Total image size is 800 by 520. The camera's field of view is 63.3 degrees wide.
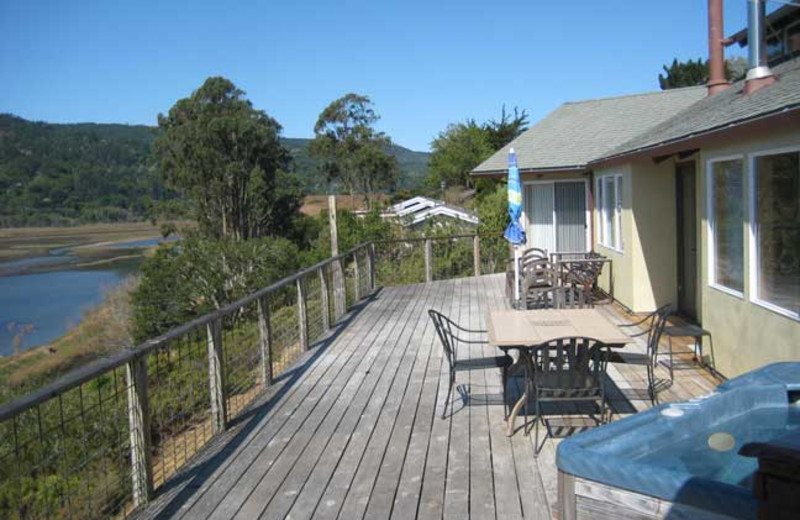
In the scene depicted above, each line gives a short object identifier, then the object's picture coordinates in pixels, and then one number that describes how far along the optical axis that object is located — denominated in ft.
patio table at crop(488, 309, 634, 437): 14.42
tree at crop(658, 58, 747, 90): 108.83
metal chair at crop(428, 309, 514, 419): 15.83
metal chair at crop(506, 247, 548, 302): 31.24
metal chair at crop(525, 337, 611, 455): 13.82
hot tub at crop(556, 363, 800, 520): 7.33
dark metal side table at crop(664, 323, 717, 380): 19.36
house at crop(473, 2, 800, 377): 15.44
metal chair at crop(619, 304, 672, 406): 15.08
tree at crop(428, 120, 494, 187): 138.49
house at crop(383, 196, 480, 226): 67.06
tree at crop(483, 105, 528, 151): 98.21
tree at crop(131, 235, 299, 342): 80.50
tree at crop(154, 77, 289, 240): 122.52
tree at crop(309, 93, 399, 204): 170.91
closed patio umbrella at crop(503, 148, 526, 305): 28.81
